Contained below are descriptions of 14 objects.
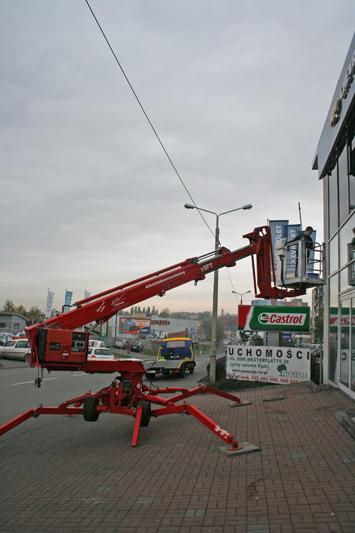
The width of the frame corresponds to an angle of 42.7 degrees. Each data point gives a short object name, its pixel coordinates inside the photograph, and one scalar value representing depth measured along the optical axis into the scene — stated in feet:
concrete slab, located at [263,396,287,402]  38.71
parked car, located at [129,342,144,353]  191.11
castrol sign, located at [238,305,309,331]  60.29
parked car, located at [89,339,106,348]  105.04
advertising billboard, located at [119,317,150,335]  341.76
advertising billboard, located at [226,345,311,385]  53.31
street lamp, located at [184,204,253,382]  67.72
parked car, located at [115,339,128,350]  204.39
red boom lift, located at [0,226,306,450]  24.16
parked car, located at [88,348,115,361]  85.88
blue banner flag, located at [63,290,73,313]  135.26
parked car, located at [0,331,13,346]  125.39
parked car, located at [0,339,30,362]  98.94
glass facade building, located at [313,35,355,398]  34.65
